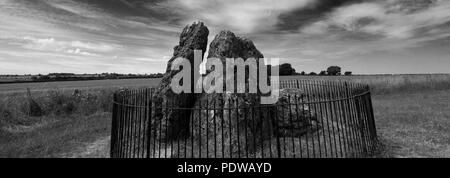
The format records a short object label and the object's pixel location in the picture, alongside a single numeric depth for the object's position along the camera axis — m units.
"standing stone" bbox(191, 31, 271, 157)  5.92
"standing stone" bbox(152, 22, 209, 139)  7.03
